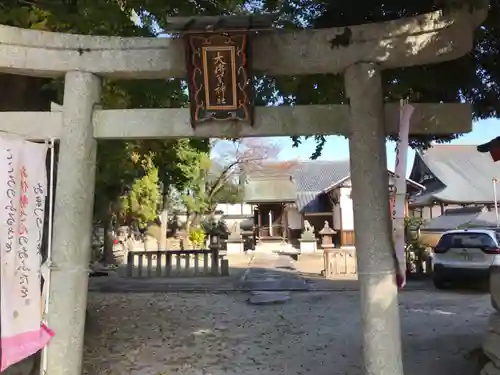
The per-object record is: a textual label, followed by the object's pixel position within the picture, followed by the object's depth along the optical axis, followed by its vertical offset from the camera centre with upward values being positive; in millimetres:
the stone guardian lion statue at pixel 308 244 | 26875 -72
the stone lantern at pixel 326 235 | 23855 +364
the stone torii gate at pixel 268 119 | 4348 +1149
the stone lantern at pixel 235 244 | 28391 -31
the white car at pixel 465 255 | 11766 -356
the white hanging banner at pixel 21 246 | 3840 +1
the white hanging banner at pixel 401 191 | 4387 +451
